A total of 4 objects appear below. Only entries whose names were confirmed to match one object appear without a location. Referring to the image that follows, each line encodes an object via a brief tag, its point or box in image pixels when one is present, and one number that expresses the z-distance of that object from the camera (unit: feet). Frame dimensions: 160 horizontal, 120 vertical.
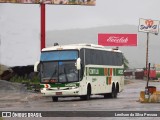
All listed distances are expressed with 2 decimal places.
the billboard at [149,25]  305.32
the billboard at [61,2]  159.22
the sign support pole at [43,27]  157.99
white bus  105.60
